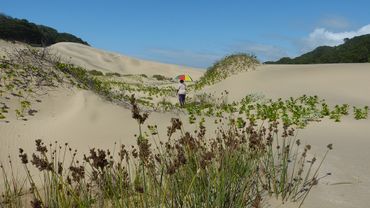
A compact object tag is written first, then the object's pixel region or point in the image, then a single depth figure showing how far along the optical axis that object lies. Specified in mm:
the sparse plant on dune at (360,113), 11899
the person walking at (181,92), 15930
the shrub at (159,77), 40131
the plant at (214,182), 3174
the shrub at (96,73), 36050
